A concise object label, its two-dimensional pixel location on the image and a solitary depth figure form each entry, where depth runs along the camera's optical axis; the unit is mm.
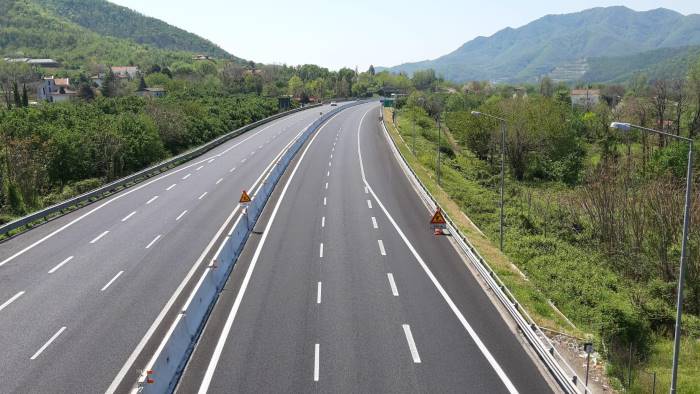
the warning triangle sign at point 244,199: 33253
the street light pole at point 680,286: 14391
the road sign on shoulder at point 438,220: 32428
